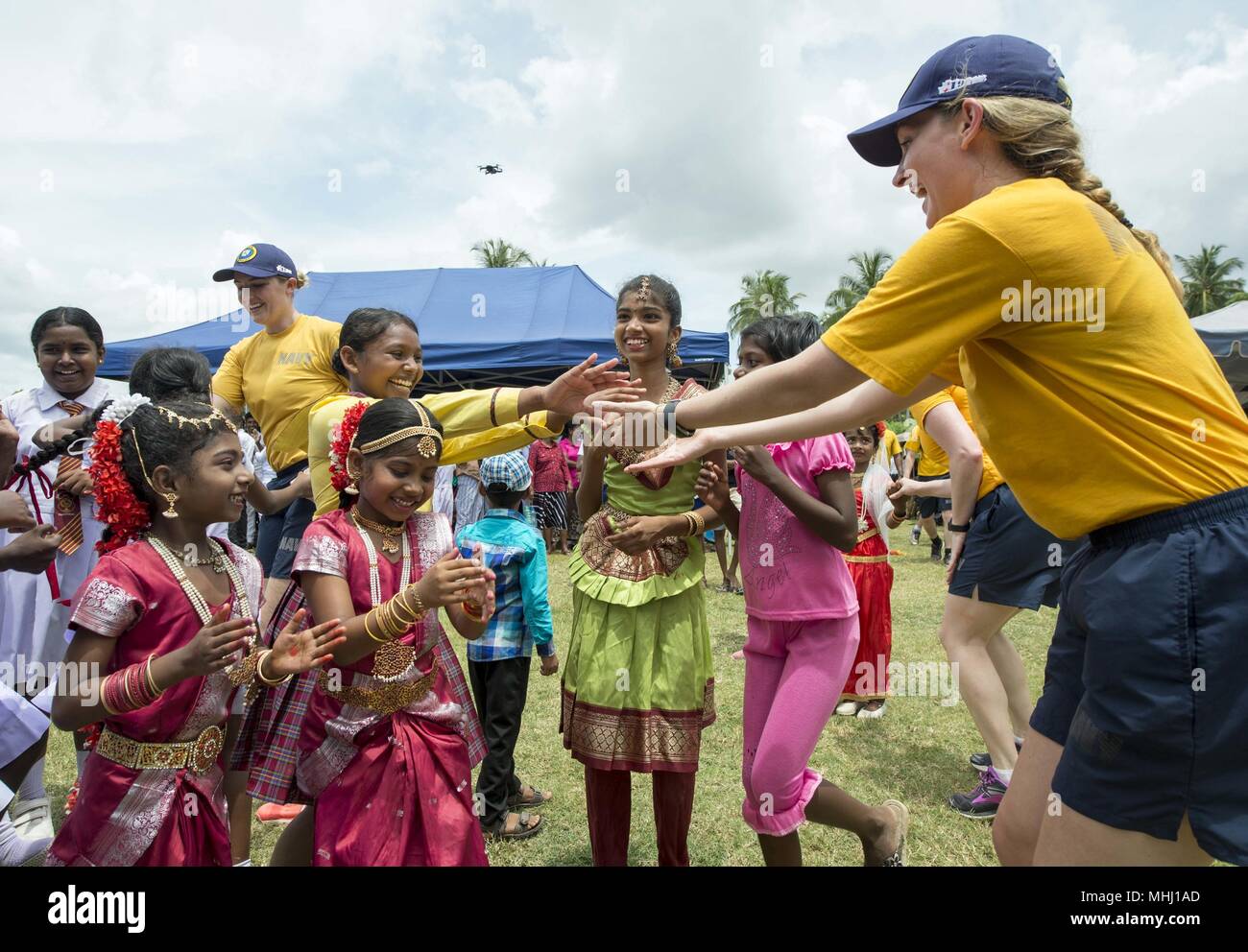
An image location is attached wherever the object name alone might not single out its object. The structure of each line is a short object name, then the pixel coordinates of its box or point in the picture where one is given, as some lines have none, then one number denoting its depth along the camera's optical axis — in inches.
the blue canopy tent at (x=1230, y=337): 408.2
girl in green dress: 105.8
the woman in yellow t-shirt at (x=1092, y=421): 57.4
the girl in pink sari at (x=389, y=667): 84.9
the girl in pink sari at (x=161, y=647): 77.3
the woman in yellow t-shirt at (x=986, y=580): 140.8
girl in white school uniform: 132.4
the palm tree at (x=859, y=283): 1687.1
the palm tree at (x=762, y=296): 1702.8
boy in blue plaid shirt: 137.8
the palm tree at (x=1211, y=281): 1737.2
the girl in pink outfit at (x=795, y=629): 101.2
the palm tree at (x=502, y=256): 1427.2
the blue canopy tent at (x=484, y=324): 430.3
